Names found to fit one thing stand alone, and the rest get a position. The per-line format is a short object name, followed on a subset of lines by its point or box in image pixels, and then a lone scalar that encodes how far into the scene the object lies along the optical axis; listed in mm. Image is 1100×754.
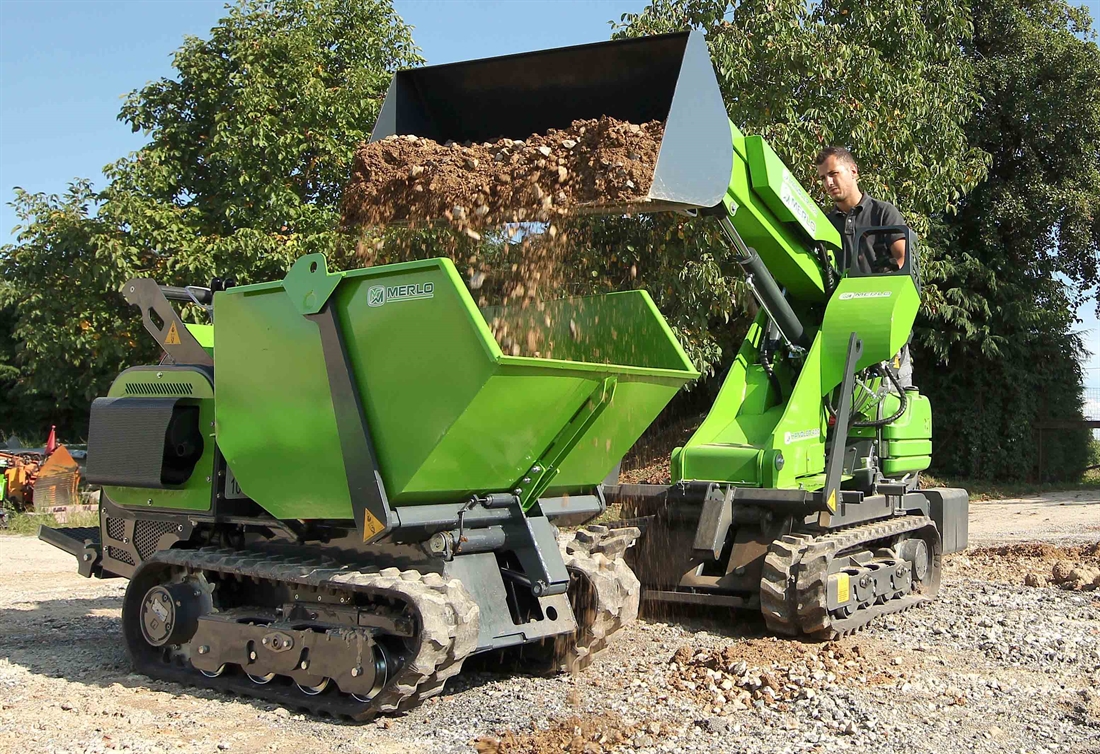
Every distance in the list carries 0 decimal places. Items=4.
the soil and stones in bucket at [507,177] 5961
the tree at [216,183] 13461
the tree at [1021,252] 19000
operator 7418
